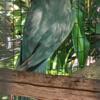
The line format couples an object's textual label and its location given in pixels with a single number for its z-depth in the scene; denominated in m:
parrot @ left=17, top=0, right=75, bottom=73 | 2.39
